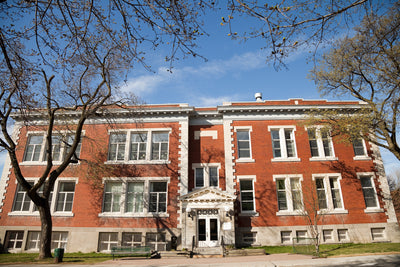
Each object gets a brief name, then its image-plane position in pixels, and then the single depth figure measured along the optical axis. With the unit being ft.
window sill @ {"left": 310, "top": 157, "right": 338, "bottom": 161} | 69.21
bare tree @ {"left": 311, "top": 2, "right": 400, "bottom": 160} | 49.65
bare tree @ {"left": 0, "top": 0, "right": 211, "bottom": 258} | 17.16
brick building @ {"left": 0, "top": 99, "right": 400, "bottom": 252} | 62.95
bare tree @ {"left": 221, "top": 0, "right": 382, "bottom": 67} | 15.09
